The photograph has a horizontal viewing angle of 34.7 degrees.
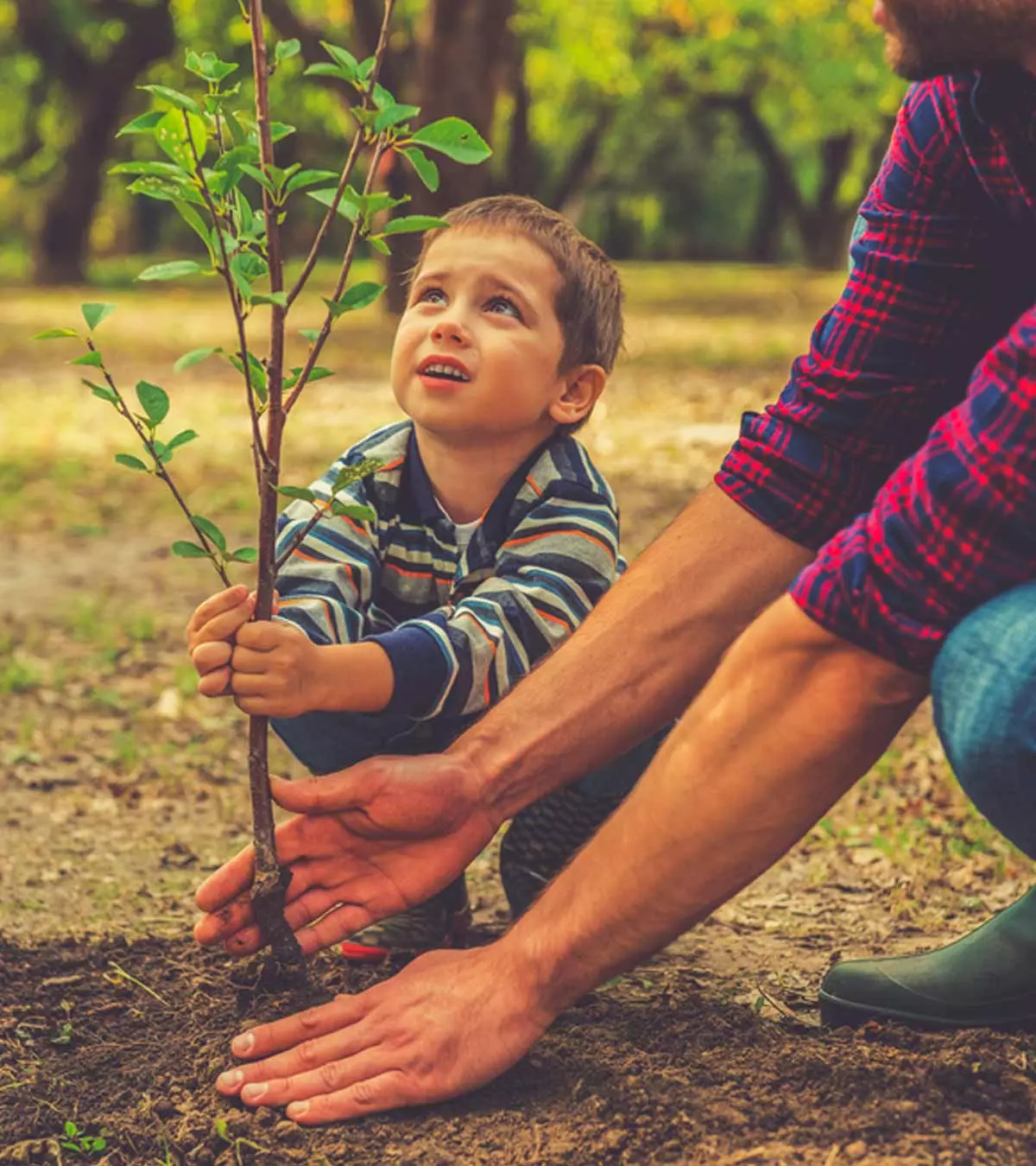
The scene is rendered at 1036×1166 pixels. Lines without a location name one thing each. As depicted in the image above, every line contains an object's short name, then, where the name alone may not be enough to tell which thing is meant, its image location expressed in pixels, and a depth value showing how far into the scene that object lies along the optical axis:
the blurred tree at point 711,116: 25.12
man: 1.87
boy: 2.58
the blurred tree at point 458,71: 13.34
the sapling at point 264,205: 2.04
